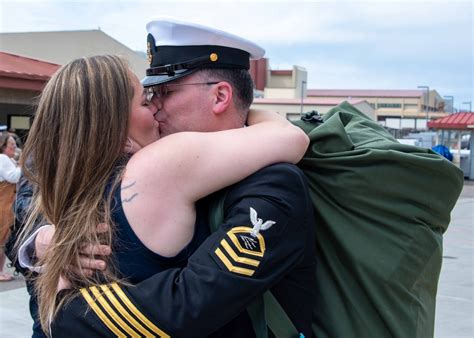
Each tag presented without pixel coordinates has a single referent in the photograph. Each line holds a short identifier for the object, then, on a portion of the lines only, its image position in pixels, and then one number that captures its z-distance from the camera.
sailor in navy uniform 1.23
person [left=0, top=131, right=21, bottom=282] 6.54
